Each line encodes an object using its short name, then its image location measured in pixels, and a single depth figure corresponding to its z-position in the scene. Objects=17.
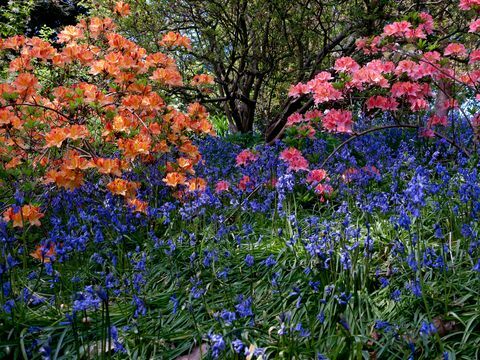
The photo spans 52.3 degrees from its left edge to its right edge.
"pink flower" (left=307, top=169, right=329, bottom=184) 3.31
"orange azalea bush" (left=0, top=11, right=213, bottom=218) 2.85
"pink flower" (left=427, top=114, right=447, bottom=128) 3.88
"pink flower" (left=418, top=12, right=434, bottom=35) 3.40
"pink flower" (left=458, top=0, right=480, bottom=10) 3.11
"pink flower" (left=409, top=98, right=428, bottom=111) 3.49
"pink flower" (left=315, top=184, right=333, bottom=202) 3.29
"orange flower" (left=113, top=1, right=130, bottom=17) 3.70
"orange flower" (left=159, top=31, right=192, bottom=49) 3.46
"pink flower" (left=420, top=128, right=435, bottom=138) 3.64
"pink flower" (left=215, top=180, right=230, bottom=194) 3.63
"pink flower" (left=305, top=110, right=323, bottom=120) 3.49
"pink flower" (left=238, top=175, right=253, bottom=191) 3.67
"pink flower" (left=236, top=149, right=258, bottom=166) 3.94
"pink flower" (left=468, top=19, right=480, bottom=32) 3.16
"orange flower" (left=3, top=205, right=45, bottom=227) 2.62
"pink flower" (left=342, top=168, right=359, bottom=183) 3.40
